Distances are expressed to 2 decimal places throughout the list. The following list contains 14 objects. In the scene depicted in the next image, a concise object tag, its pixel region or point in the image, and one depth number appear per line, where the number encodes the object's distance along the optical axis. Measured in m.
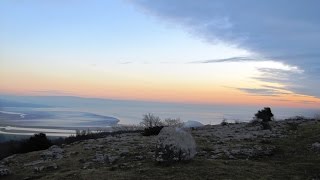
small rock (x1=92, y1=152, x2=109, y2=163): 18.41
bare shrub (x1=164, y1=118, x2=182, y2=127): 46.90
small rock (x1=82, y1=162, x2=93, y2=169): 17.47
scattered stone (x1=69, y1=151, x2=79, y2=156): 21.49
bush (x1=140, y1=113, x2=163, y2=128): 44.69
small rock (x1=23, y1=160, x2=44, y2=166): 20.25
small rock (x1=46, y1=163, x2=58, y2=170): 18.31
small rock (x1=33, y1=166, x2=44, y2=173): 18.07
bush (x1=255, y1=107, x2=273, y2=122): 32.83
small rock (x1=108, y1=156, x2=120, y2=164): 17.92
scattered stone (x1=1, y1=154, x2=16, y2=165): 22.06
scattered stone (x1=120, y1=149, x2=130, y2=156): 19.15
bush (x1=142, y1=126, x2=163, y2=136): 27.81
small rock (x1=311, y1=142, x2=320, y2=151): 18.97
